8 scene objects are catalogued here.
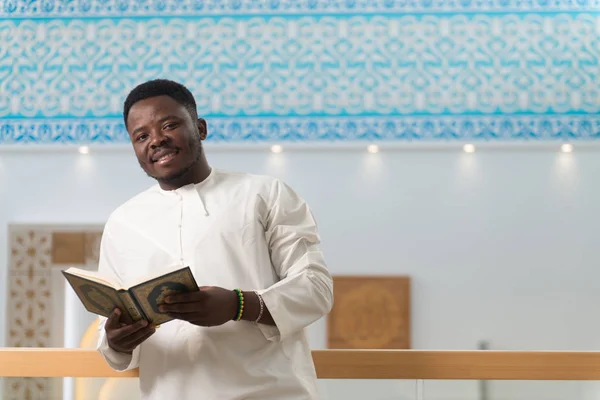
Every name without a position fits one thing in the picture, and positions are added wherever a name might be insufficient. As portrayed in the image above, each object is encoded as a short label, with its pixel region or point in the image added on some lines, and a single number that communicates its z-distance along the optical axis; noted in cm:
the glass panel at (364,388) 203
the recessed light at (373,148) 525
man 161
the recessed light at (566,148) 521
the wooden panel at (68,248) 526
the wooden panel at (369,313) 510
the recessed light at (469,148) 521
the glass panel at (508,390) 202
